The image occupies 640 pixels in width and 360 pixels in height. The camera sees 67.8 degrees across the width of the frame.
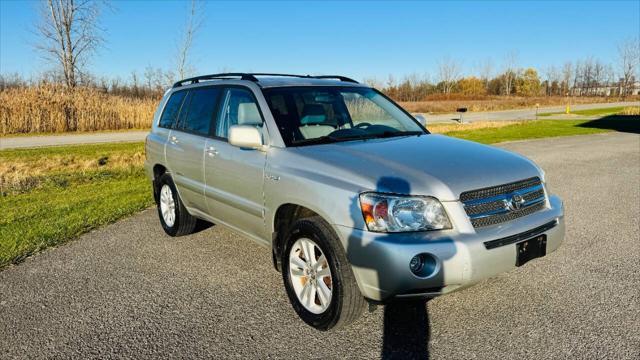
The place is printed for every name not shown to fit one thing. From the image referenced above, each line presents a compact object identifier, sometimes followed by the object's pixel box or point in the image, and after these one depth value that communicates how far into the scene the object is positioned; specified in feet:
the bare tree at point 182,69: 80.93
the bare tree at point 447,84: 265.95
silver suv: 9.72
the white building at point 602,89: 290.33
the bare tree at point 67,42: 84.53
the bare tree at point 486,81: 317.79
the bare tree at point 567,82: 308.60
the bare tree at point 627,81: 232.10
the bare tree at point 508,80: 298.97
